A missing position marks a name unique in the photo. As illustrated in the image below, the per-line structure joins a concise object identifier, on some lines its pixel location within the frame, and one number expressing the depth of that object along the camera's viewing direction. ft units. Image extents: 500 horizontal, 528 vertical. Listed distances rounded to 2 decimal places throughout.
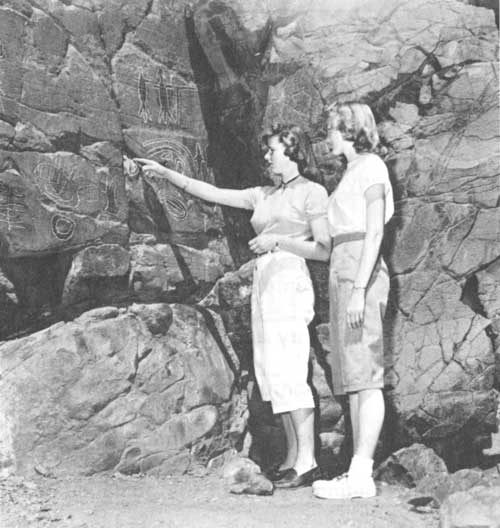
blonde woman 15.09
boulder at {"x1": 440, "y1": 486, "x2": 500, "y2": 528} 12.45
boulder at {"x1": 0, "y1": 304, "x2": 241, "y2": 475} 15.34
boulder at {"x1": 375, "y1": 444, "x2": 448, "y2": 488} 15.75
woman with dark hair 15.78
